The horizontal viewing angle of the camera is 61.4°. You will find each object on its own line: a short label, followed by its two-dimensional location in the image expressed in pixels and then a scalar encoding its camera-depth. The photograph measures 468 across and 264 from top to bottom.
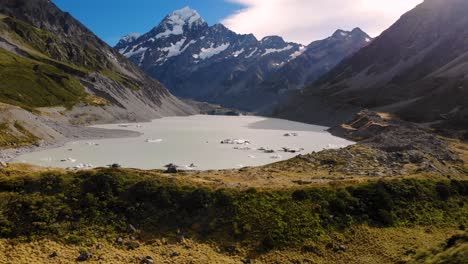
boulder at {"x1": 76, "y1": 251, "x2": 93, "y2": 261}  30.42
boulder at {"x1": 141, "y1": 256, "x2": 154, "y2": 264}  30.64
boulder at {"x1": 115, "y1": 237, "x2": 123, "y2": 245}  33.75
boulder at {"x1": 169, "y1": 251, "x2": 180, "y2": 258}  32.21
